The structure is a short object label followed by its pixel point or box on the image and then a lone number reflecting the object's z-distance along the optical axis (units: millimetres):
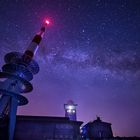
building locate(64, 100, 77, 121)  41212
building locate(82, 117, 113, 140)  44594
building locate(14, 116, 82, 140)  27422
